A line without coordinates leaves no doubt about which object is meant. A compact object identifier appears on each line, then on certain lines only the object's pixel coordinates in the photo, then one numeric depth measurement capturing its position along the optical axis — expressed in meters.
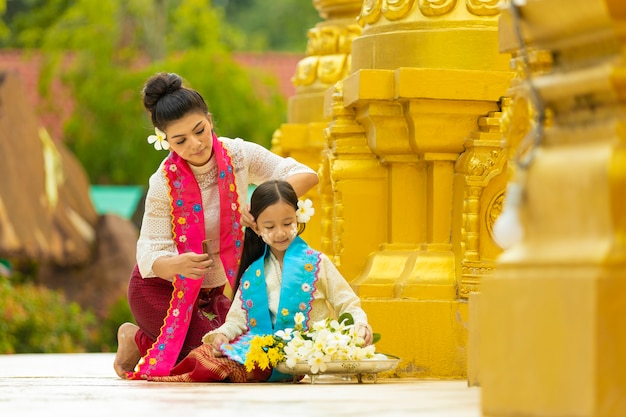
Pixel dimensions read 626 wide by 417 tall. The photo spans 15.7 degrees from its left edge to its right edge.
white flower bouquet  7.97
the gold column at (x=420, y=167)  9.35
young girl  8.48
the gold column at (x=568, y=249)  4.77
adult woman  8.98
